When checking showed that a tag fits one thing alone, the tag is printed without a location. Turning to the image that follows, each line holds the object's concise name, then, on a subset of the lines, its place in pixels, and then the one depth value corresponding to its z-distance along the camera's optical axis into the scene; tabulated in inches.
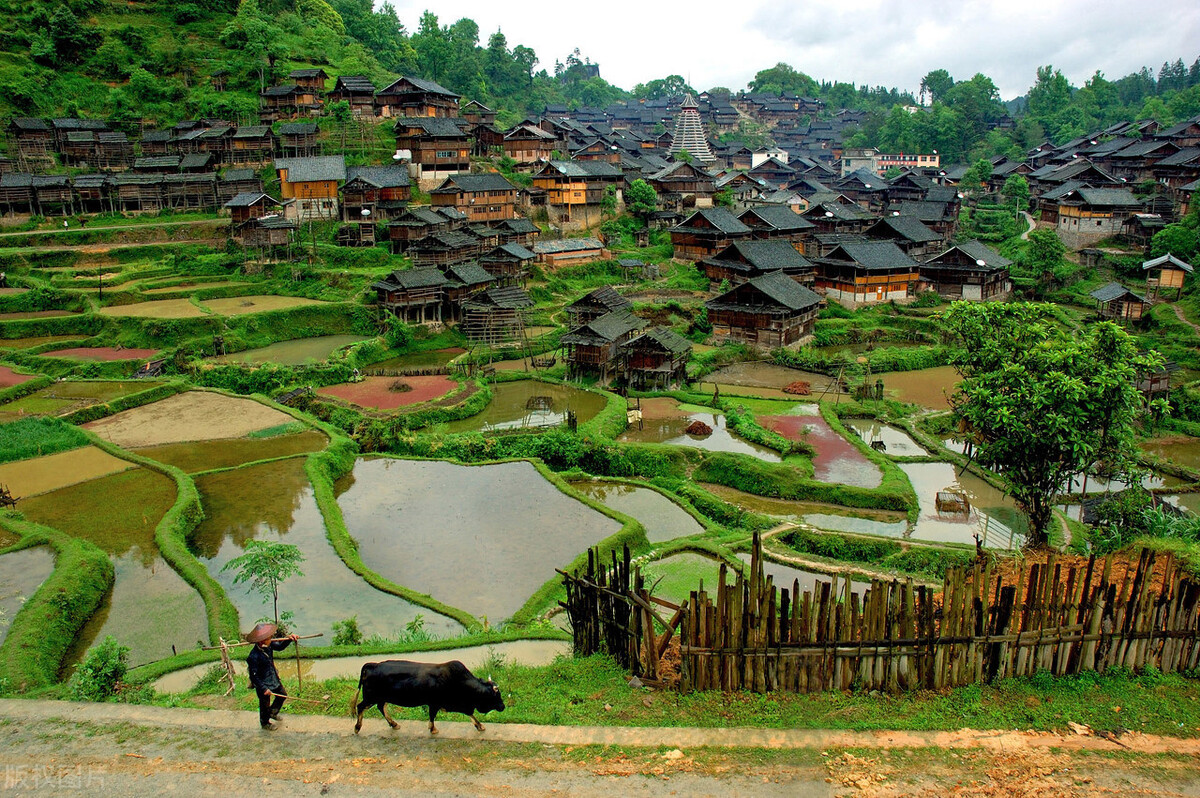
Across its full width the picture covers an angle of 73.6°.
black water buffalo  399.9
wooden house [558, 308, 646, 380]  1508.4
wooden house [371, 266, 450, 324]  1790.1
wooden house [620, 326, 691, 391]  1491.1
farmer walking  411.8
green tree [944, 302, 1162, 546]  713.6
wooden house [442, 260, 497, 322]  1879.9
